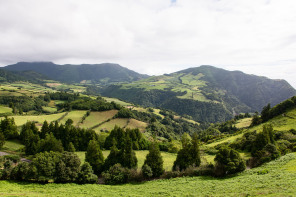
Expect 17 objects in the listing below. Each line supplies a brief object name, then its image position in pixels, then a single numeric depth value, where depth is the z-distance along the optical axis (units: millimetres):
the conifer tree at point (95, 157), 46500
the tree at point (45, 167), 38312
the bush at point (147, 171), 41481
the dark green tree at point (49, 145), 54091
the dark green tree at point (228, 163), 37656
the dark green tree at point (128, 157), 45844
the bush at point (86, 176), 40219
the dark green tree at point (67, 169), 39250
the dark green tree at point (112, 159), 46438
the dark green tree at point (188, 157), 43781
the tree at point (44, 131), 68750
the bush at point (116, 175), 40812
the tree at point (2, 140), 57988
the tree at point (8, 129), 67562
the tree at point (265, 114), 96225
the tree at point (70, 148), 58812
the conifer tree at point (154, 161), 42969
